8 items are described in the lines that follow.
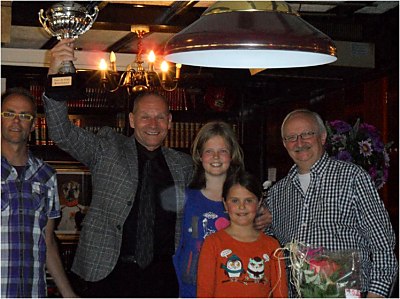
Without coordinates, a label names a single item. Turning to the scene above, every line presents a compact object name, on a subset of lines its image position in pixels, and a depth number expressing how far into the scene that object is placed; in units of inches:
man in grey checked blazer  136.0
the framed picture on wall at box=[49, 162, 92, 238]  314.7
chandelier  251.6
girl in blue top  140.2
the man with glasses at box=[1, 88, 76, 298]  128.1
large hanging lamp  90.5
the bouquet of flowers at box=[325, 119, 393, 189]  182.2
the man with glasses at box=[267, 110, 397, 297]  132.6
